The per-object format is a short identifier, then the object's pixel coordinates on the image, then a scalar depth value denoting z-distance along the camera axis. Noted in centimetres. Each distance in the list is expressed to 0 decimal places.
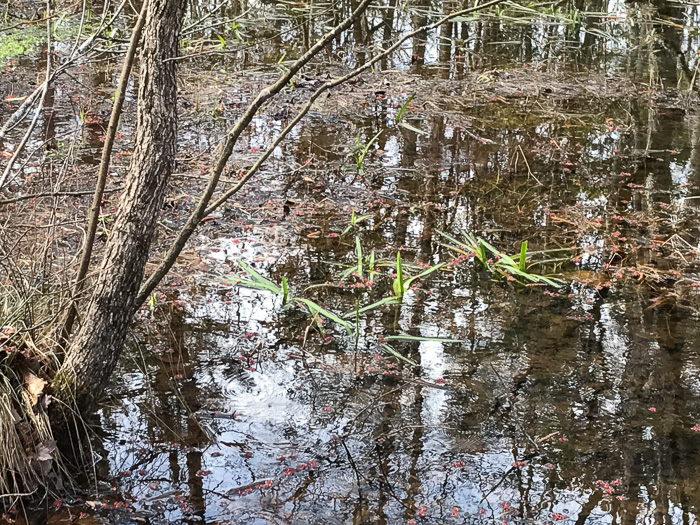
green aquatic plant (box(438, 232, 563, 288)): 545
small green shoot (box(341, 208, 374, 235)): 602
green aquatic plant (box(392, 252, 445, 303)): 505
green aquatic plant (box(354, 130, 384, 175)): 696
